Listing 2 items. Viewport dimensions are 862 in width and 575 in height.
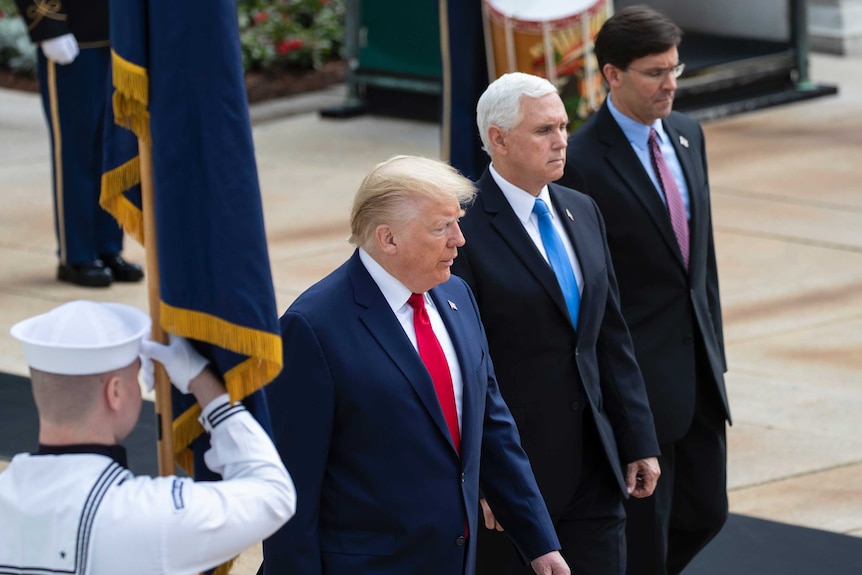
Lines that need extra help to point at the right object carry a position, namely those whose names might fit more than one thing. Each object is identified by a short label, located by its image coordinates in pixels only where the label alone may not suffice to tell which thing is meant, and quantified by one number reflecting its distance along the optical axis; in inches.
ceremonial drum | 700.7
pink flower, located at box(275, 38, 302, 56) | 1242.0
